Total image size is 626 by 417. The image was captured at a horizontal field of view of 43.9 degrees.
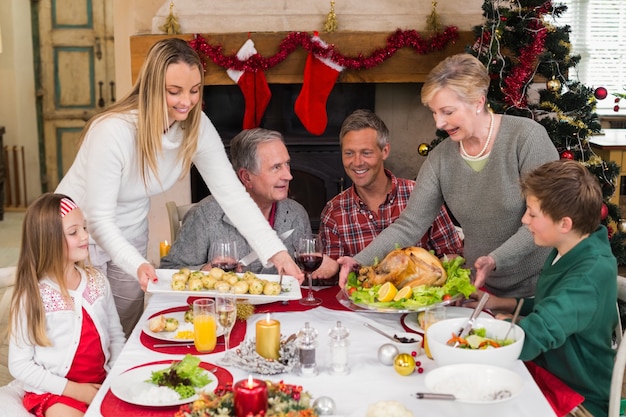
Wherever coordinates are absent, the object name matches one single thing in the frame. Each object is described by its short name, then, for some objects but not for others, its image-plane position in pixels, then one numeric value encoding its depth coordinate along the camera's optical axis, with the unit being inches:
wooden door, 264.2
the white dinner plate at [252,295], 79.8
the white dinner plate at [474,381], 57.1
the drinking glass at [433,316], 72.0
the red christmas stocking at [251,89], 173.2
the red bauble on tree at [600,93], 153.4
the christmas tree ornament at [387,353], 68.5
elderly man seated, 101.8
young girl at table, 76.5
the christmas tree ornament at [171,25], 174.2
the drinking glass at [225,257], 85.0
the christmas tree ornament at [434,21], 172.2
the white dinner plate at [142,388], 60.2
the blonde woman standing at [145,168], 86.7
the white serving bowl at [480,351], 59.9
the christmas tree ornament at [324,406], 58.4
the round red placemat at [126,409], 59.4
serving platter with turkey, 78.2
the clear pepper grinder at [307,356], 66.2
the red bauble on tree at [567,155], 140.0
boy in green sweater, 72.2
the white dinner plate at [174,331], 74.7
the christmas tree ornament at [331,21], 173.6
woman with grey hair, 87.7
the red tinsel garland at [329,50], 171.5
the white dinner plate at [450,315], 79.3
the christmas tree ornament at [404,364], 66.2
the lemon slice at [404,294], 78.5
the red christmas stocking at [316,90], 173.0
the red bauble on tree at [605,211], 137.4
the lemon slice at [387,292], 79.1
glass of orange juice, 71.6
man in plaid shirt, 109.0
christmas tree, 148.2
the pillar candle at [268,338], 68.4
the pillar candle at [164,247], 123.6
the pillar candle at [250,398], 52.6
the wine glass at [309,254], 84.8
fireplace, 185.2
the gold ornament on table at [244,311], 80.1
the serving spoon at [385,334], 73.4
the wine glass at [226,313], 71.4
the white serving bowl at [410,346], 71.4
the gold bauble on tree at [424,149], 167.0
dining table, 59.8
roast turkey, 82.1
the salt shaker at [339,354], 66.7
